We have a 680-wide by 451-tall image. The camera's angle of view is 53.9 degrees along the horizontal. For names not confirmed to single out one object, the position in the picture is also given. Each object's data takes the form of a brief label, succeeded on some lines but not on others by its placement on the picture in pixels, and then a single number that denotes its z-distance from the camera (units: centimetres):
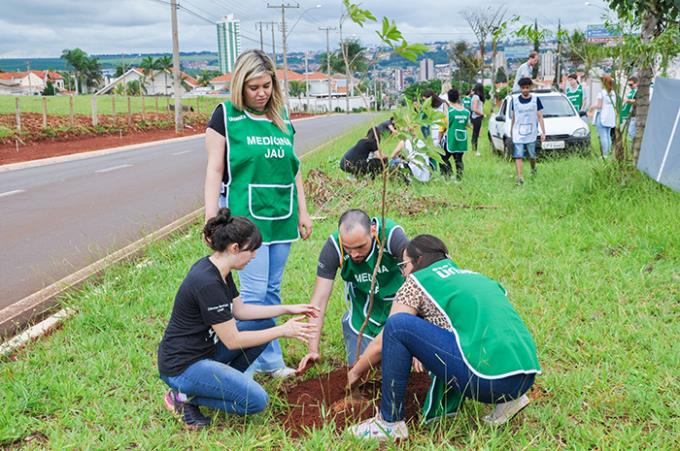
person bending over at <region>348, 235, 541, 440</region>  291
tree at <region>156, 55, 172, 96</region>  10438
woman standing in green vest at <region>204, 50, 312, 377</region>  365
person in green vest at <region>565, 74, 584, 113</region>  1503
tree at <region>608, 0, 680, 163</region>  837
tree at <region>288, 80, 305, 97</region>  11881
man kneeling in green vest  363
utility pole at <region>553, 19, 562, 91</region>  3153
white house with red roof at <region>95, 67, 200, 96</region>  10856
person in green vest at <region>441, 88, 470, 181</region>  1082
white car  1297
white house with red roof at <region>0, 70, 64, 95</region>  11876
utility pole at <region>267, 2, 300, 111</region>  6019
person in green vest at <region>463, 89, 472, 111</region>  1747
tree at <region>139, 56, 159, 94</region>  10556
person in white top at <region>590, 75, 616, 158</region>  1198
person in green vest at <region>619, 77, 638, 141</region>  1187
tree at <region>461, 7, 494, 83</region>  2952
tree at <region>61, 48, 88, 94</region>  12338
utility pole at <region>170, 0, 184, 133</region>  3092
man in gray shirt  1332
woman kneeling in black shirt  318
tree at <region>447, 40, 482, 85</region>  3750
